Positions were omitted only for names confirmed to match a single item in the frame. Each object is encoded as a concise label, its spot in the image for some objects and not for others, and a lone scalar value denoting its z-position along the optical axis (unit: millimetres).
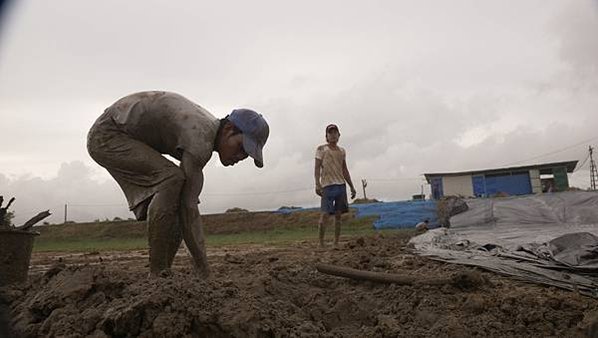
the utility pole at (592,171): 38169
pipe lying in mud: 2568
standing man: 6367
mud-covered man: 2594
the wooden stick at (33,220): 3139
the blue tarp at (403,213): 16844
